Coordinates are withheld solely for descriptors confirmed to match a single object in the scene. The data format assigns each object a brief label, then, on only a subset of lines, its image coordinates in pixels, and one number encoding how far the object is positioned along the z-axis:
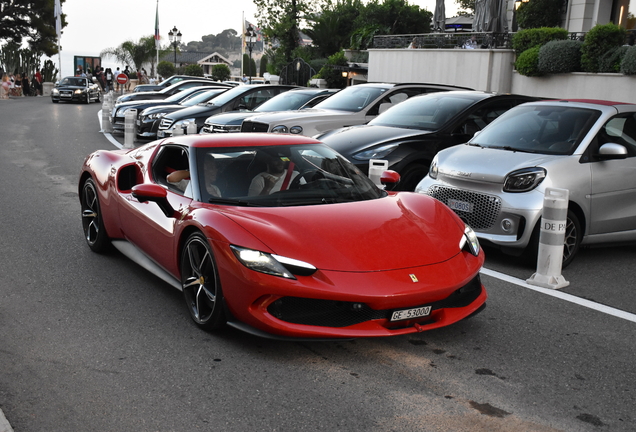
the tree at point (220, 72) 69.25
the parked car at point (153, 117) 18.44
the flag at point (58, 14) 56.47
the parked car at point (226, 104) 17.19
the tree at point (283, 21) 53.34
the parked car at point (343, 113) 12.81
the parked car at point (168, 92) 26.19
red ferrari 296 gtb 4.54
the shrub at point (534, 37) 22.44
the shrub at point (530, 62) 22.52
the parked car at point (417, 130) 9.62
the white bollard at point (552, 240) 6.60
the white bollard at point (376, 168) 8.69
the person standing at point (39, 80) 53.09
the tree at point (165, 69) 77.75
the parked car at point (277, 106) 14.55
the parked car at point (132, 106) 20.44
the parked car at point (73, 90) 40.81
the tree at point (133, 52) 84.38
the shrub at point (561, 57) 21.16
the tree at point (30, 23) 74.25
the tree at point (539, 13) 25.72
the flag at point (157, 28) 68.25
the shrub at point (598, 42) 19.89
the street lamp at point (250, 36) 48.30
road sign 48.71
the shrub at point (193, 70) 71.72
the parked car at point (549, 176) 7.23
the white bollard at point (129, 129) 17.08
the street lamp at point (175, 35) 57.50
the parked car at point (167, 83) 32.84
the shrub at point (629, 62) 18.42
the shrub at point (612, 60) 19.44
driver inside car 5.56
